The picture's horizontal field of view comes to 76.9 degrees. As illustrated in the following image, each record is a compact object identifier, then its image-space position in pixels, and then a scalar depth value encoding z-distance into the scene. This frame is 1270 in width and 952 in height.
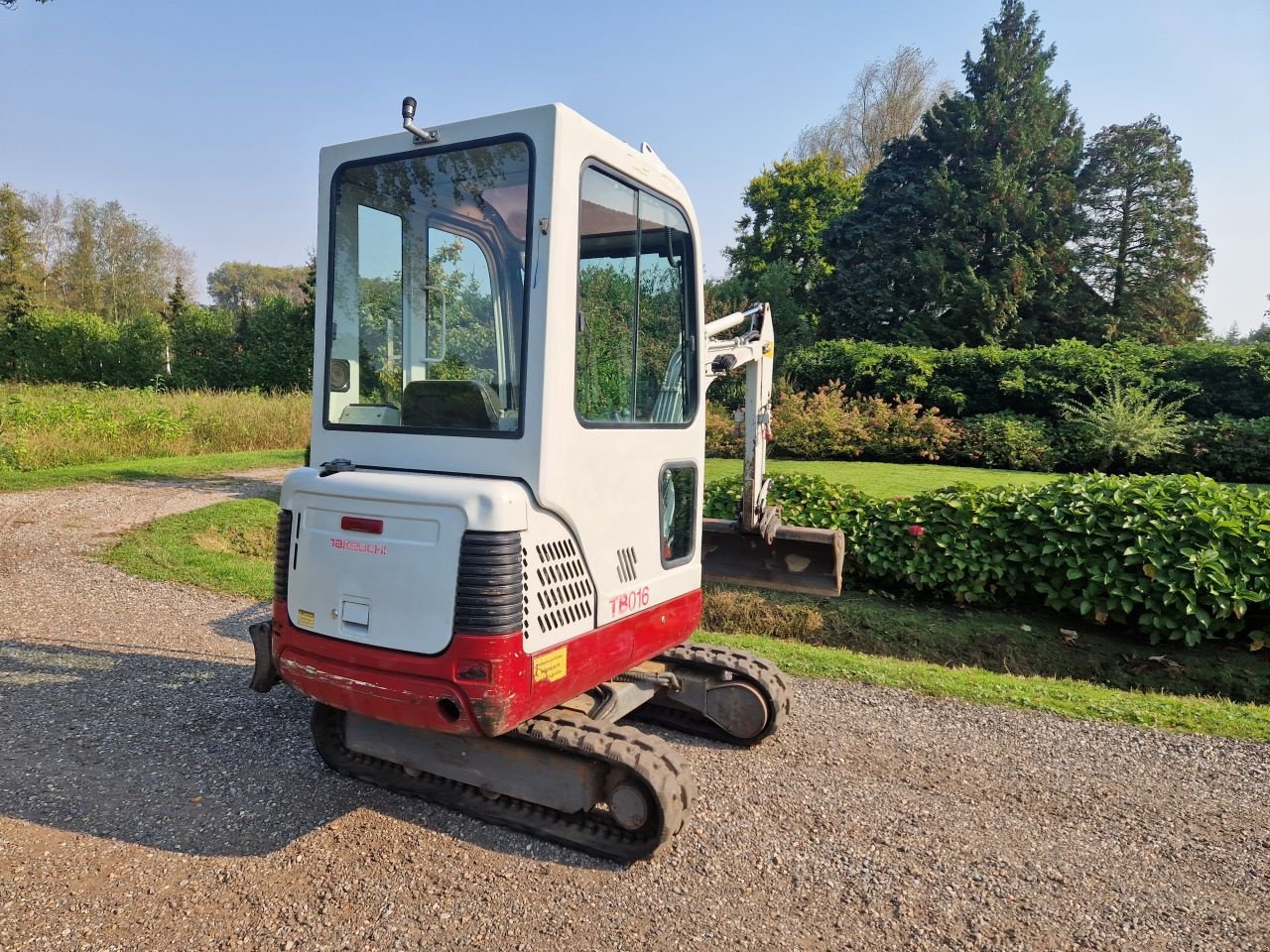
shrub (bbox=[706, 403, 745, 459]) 15.12
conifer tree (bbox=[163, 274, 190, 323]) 41.38
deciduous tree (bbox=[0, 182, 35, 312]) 35.59
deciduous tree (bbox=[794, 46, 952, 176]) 40.66
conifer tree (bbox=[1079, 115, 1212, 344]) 27.66
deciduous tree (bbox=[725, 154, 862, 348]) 34.72
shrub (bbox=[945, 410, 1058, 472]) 14.76
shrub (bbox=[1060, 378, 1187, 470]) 13.79
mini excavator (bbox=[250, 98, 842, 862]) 2.89
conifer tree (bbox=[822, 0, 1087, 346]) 26.97
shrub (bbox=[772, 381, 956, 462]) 15.16
